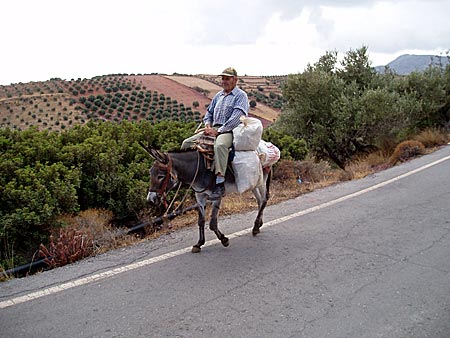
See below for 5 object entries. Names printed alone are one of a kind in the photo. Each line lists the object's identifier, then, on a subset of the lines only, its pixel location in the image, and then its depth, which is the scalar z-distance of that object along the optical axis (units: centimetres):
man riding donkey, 626
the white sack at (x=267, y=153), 706
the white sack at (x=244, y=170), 648
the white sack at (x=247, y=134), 648
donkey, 568
